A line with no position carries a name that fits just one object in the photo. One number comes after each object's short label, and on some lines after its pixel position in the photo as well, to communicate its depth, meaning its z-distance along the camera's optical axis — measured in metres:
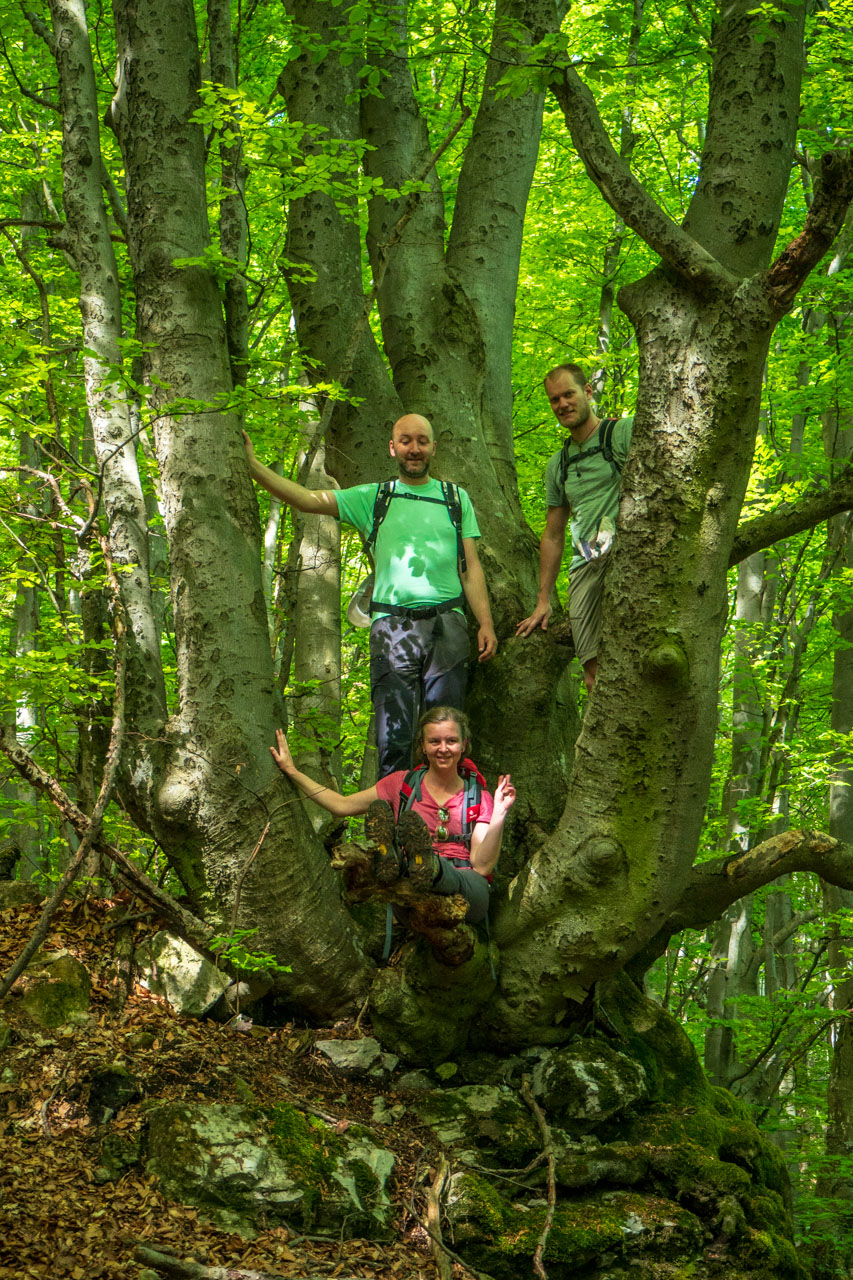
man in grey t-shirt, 5.07
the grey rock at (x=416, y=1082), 4.68
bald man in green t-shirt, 4.89
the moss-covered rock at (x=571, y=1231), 3.90
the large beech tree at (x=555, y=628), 4.38
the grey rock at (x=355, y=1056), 4.59
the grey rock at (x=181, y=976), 4.60
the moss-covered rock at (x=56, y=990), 4.27
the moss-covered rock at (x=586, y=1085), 4.65
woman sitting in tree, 4.33
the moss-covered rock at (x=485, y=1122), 4.40
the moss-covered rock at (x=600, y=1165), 4.34
